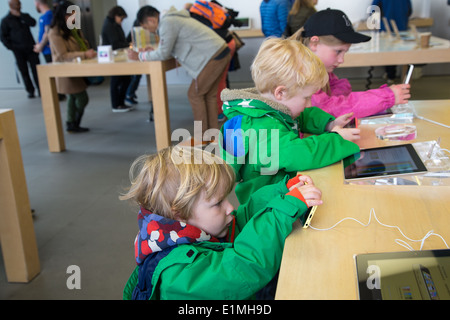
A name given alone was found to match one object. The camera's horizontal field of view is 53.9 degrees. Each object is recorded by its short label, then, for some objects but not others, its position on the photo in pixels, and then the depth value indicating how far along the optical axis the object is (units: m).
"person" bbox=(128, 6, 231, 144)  3.75
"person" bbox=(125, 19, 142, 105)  6.30
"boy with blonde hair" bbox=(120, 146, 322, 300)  0.94
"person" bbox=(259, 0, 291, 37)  5.33
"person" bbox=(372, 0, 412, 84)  6.14
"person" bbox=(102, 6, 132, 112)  5.53
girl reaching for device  2.03
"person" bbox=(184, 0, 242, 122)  4.17
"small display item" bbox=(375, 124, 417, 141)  1.63
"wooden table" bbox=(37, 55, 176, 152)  3.74
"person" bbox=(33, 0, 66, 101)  4.84
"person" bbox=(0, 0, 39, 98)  6.67
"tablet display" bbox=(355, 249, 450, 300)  0.73
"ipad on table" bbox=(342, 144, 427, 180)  1.28
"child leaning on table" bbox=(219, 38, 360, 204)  1.42
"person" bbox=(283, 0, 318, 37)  5.00
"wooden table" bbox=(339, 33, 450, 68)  3.60
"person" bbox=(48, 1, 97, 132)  4.28
